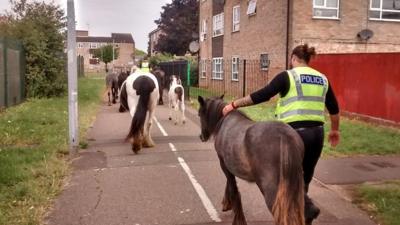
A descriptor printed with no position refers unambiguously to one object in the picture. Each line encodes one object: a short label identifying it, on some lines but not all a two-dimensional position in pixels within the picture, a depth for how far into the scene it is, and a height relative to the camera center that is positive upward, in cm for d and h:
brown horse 438 -87
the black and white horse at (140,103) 1009 -82
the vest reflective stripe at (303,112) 512 -47
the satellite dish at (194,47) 3784 +138
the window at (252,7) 2698 +310
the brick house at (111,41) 12838 +597
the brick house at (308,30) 2284 +170
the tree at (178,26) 6000 +462
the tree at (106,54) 8944 +182
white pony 1581 -113
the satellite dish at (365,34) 2339 +147
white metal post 999 -38
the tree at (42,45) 2167 +83
